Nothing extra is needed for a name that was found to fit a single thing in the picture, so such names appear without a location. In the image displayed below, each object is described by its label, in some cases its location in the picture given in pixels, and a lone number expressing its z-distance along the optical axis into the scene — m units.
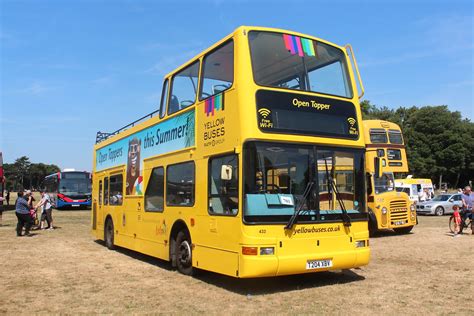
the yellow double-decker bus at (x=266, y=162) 7.43
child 16.70
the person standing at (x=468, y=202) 17.19
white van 39.14
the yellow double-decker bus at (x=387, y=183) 16.67
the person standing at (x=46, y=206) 19.88
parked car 29.70
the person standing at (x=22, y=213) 17.20
